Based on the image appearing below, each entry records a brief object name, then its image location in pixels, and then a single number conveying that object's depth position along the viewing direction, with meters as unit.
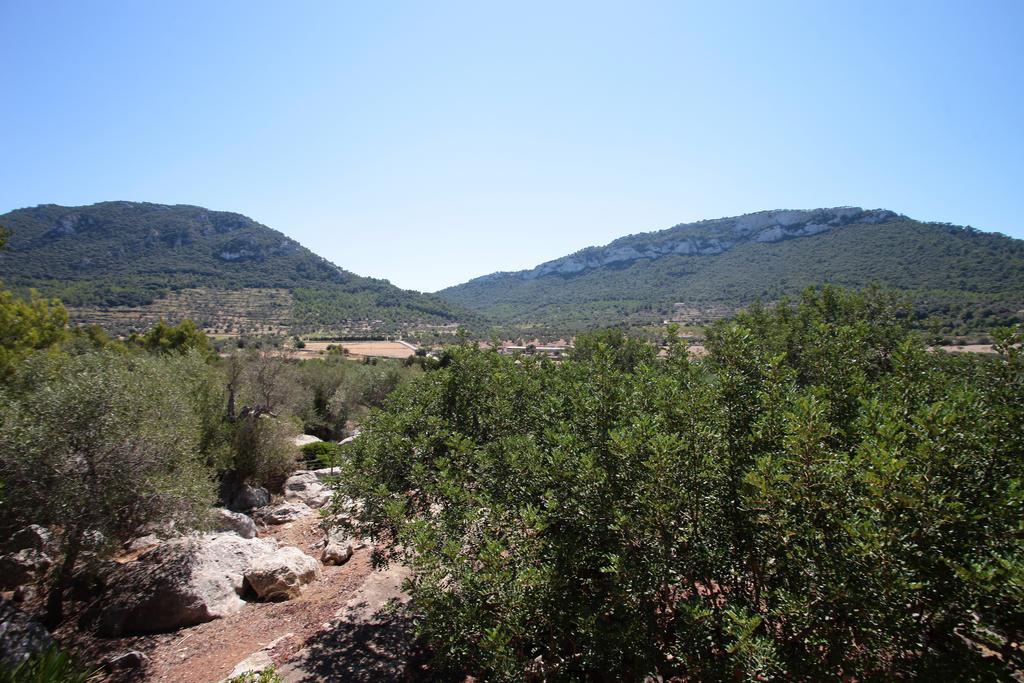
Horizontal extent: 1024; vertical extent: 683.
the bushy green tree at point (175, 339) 43.81
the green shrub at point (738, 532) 5.17
